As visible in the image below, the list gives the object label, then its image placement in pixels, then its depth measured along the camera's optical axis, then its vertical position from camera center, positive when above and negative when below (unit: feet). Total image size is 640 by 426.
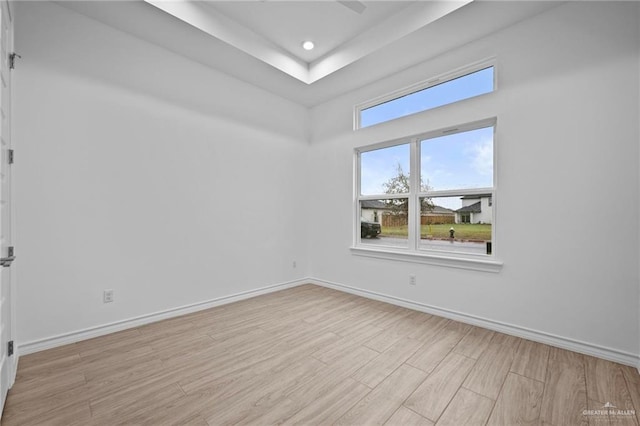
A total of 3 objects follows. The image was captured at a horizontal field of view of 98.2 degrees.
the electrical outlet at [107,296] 8.65 -2.61
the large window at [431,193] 9.82 +0.83
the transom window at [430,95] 9.69 +4.72
